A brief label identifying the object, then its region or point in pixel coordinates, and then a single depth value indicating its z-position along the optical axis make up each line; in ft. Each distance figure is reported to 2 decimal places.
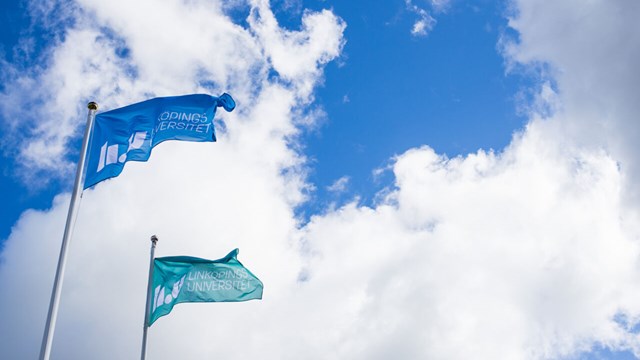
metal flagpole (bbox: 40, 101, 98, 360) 51.13
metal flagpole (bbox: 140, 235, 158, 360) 83.30
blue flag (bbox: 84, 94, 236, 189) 64.54
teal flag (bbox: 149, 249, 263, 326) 88.63
